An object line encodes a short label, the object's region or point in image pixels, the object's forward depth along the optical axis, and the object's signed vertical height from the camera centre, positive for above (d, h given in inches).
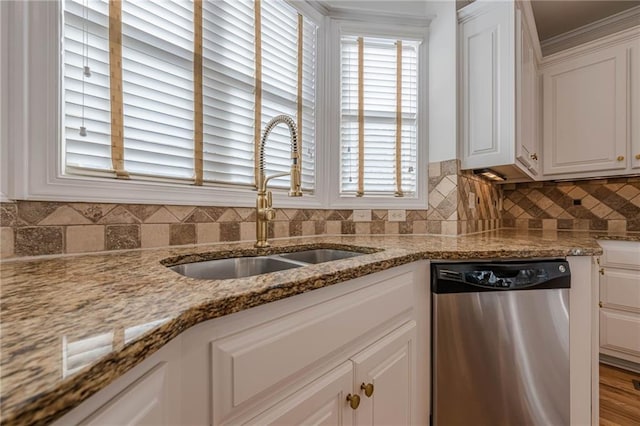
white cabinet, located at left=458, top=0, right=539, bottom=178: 62.7 +29.6
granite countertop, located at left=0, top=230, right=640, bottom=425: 10.5 -6.0
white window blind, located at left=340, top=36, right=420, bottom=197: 74.1 +25.3
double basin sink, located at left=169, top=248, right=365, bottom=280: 42.1 -8.5
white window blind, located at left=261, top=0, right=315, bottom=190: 61.2 +29.3
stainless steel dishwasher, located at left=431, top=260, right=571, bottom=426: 46.1 -21.4
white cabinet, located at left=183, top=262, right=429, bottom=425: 20.5 -13.2
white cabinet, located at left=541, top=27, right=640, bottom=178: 78.7 +30.6
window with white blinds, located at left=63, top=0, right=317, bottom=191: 38.9 +21.3
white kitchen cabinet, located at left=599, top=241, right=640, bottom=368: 73.3 -23.3
